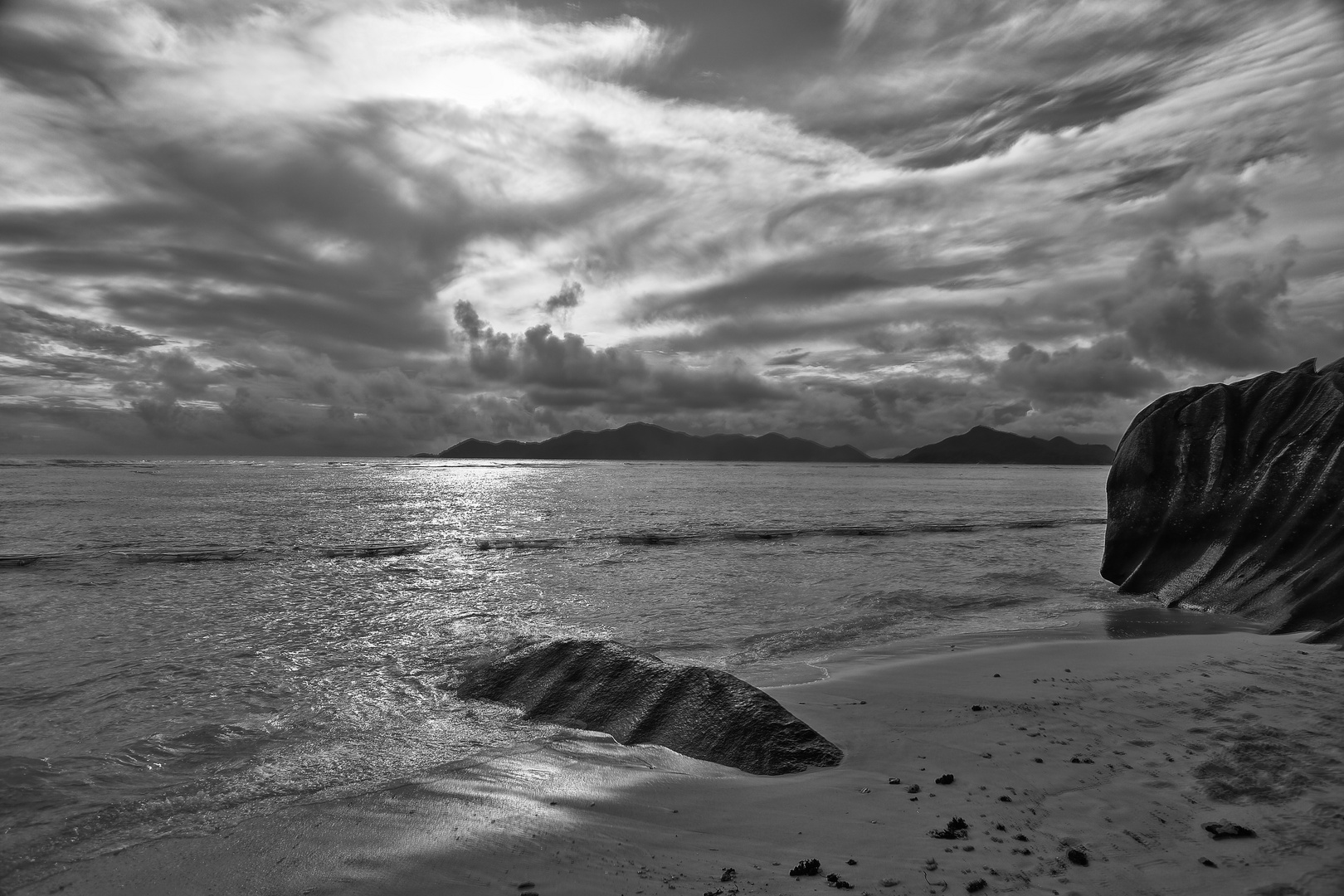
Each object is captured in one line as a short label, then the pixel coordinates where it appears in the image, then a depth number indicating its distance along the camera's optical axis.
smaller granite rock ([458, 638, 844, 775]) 5.90
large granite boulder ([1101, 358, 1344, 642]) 10.62
